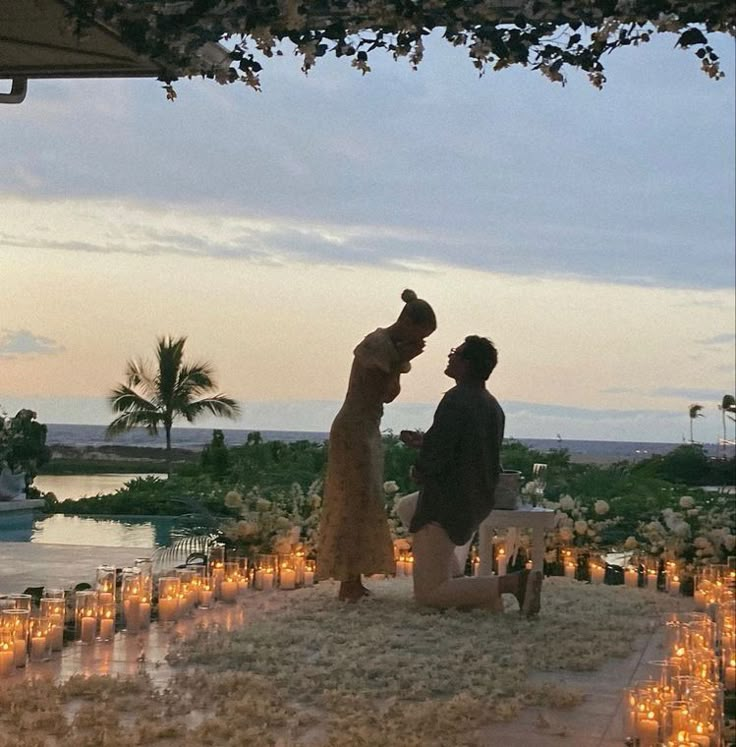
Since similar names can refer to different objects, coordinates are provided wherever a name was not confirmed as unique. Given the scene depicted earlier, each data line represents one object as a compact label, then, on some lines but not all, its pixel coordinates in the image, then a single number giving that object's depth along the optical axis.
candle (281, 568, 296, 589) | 5.72
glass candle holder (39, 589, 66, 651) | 4.01
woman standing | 5.17
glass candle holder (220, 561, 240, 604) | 5.30
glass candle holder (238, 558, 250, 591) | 5.56
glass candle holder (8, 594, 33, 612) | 3.89
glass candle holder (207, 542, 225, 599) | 5.33
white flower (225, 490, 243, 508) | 6.18
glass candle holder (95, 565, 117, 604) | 4.39
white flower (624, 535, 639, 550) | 6.21
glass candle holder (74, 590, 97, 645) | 4.28
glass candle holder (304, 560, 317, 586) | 5.92
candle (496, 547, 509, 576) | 6.02
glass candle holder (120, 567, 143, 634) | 4.48
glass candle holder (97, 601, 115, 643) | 4.35
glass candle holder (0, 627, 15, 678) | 3.71
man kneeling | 4.81
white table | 5.33
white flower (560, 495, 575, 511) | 6.56
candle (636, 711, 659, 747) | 2.77
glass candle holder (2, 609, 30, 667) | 3.74
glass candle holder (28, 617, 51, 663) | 3.95
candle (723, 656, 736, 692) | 3.63
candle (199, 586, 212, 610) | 5.14
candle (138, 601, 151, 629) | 4.52
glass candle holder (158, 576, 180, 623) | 4.73
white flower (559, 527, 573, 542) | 6.45
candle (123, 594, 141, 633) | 4.48
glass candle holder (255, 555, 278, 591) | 5.71
